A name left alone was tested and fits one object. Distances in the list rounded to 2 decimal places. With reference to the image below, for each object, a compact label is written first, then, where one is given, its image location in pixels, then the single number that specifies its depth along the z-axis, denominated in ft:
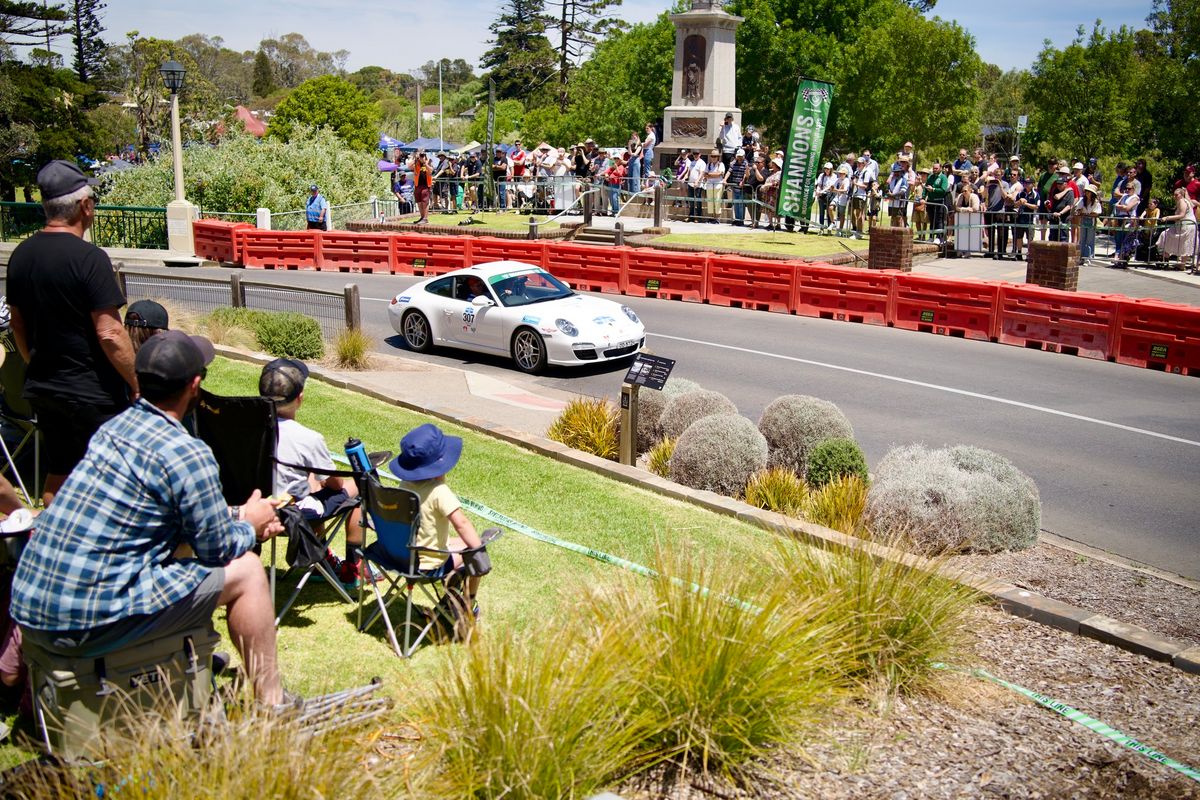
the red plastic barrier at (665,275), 73.46
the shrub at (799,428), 33.12
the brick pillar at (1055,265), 68.85
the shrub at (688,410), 35.96
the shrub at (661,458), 33.65
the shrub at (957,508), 26.66
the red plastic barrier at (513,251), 80.64
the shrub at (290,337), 47.80
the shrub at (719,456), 30.99
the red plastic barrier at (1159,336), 52.70
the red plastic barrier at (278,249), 90.58
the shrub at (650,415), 37.09
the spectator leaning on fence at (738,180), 100.22
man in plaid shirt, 13.08
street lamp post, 100.22
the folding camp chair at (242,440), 18.88
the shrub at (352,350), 47.03
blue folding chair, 18.47
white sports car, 50.19
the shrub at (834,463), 30.37
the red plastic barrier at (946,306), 60.85
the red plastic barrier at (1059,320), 56.29
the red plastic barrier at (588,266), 76.95
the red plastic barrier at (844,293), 65.21
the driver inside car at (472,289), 53.72
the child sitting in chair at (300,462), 20.92
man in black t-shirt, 17.99
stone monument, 114.52
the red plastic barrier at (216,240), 94.38
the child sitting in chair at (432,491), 19.29
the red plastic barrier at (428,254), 84.94
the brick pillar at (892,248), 75.56
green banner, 85.92
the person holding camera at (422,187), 104.73
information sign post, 32.58
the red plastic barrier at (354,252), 87.51
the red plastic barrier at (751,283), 69.45
